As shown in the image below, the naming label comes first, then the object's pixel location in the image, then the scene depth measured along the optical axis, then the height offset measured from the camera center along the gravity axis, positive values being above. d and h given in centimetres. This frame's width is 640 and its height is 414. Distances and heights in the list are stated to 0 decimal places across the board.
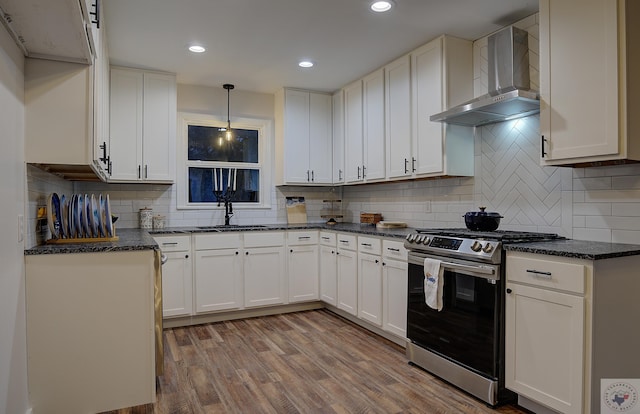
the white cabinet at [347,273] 386 -67
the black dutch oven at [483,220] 285 -12
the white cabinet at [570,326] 198 -62
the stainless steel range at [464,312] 237 -68
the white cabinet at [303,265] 437 -66
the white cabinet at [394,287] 321 -67
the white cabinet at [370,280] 352 -67
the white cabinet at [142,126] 393 +77
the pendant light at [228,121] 456 +95
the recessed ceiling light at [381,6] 271 +132
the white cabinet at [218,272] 398 -67
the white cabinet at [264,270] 418 -67
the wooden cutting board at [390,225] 397 -21
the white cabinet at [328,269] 420 -68
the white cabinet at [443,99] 325 +84
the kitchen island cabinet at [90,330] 214 -68
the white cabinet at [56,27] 161 +77
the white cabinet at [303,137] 471 +78
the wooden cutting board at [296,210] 493 -8
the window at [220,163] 457 +48
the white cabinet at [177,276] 384 -67
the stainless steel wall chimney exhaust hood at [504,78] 279 +88
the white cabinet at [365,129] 402 +78
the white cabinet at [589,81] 213 +67
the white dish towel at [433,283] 271 -53
